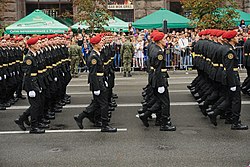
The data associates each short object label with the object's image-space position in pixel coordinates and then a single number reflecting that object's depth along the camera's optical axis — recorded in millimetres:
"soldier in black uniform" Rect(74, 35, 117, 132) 9515
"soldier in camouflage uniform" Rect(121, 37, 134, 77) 19344
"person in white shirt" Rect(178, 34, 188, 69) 20484
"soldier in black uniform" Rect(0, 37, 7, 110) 12812
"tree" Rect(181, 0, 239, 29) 20281
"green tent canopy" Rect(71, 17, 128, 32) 24116
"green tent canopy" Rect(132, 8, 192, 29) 22609
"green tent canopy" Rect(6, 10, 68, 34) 23078
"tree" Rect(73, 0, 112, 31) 22331
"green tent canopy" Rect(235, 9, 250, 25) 23297
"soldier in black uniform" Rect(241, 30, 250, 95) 13438
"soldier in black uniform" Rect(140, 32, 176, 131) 9430
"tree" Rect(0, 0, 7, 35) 24906
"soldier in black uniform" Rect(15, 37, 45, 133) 9594
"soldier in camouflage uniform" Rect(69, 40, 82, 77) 19391
